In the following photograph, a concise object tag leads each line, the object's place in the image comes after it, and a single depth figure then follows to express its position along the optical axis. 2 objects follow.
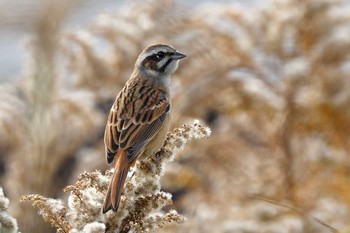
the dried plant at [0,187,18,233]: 4.21
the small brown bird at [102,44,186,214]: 8.20
